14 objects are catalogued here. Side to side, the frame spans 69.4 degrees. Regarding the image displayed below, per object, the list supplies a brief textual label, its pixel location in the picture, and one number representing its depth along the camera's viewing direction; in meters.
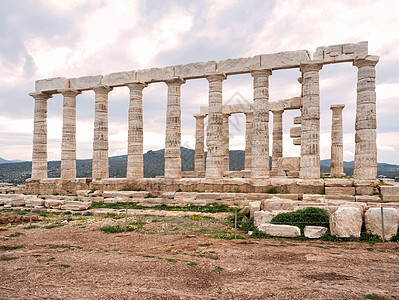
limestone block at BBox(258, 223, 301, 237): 10.23
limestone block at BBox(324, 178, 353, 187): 17.28
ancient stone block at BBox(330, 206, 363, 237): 9.90
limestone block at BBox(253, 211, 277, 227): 11.34
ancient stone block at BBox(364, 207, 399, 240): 9.64
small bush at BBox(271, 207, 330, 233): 10.56
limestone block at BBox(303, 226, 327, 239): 10.07
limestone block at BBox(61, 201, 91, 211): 17.57
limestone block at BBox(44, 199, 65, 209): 18.36
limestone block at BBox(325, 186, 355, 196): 17.12
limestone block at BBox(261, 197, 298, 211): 12.83
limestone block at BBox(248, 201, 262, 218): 12.70
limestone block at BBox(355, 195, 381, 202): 15.66
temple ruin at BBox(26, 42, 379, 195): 17.67
